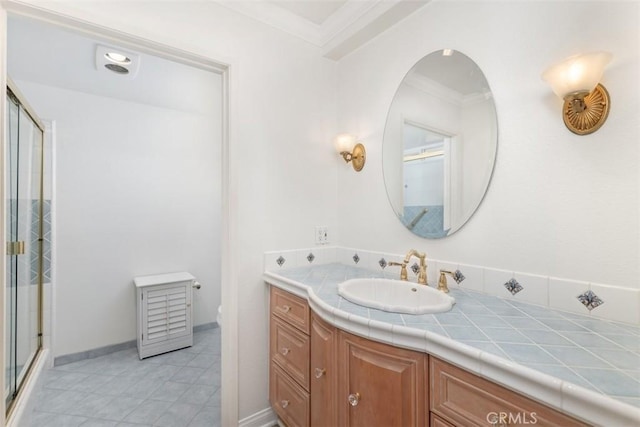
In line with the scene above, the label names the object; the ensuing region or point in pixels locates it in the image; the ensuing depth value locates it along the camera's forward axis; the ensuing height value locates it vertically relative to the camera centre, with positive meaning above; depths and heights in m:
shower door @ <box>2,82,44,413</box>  1.62 -0.18
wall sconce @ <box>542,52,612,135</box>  0.90 +0.43
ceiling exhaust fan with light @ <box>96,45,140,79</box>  1.83 +1.10
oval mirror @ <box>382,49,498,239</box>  1.31 +0.38
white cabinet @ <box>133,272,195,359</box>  2.52 -0.92
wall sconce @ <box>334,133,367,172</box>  1.90 +0.45
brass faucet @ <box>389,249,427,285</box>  1.38 -0.26
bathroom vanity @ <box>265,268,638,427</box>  0.65 -0.52
